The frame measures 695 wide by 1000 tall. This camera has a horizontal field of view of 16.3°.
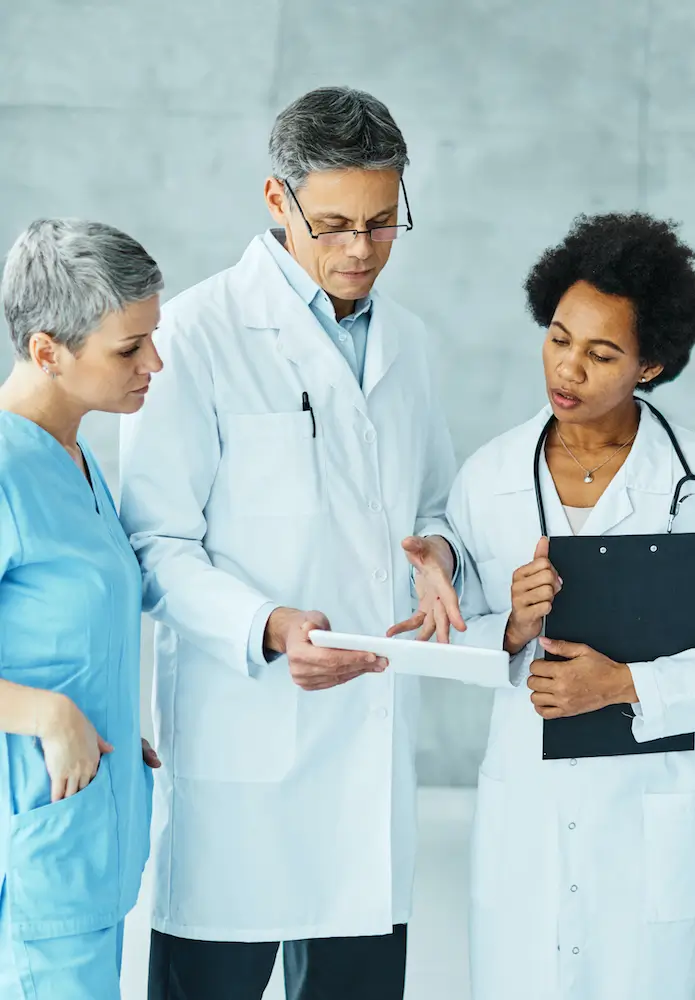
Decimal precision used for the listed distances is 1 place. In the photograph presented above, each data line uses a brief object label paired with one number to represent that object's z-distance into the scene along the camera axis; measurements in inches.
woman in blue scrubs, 110.4
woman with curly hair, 119.9
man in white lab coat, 121.8
